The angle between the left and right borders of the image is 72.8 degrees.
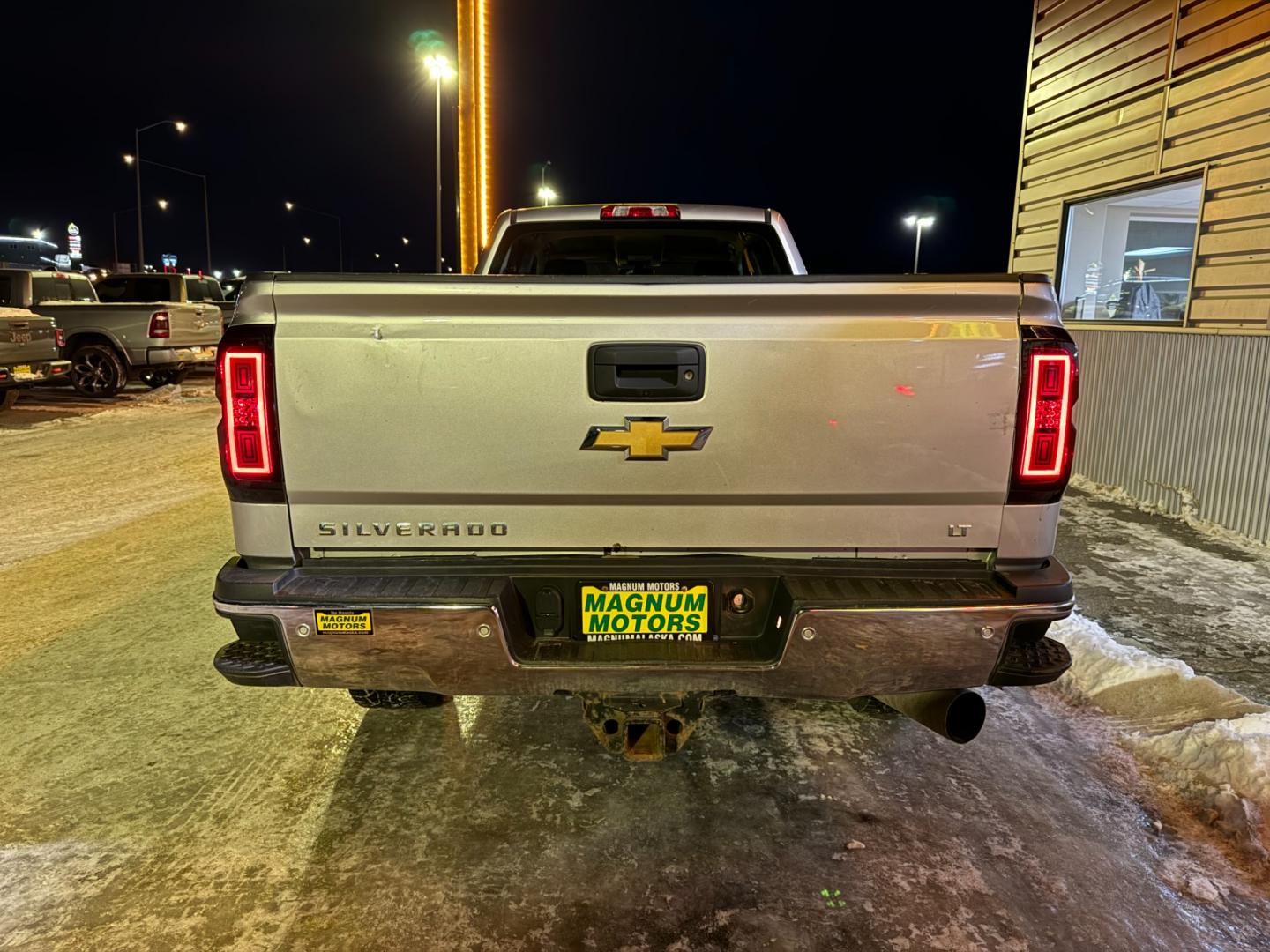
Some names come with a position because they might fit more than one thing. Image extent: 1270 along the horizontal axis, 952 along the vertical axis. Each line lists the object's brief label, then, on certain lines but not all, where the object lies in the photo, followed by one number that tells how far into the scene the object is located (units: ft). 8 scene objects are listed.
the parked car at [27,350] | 39.22
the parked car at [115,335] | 49.60
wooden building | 22.72
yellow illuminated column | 66.54
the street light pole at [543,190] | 116.06
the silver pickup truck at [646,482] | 8.36
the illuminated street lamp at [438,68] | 70.79
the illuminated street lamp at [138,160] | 92.49
